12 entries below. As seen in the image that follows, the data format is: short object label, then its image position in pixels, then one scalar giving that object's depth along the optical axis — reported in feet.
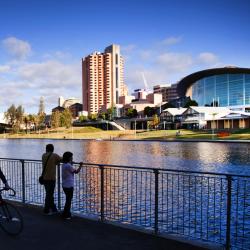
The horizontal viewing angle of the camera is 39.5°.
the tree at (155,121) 489.54
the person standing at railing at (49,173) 31.78
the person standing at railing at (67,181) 30.17
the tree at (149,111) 627.05
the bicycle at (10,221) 24.78
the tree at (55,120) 537.24
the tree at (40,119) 587.52
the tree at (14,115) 609.83
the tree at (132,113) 632.79
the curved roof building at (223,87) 481.87
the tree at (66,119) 522.88
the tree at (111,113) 637.71
